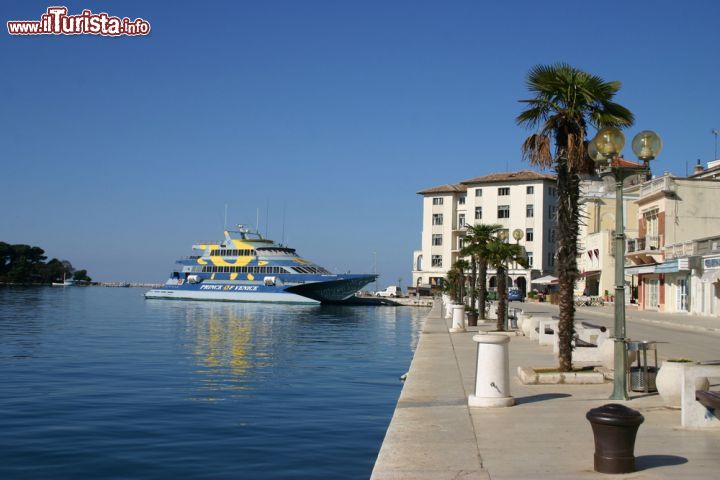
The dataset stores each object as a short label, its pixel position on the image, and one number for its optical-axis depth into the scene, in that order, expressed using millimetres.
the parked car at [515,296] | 74688
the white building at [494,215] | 89438
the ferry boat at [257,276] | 84375
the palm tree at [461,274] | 45034
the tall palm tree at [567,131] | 13633
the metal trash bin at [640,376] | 11469
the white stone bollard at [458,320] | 28269
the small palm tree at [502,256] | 29806
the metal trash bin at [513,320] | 31441
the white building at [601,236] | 64319
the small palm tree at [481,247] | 35031
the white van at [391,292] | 101519
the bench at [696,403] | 8367
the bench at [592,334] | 15984
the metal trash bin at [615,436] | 6500
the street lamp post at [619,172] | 10562
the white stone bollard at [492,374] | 10023
